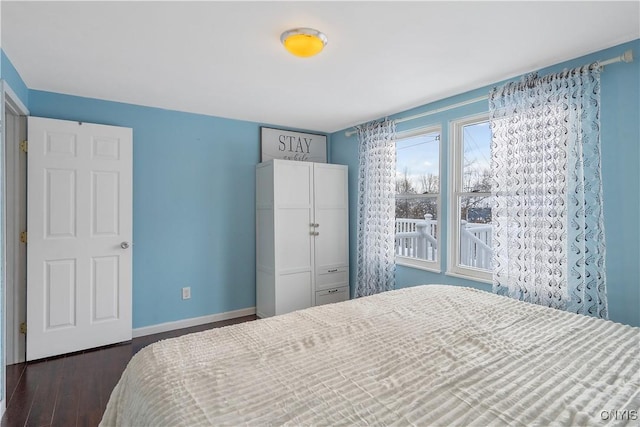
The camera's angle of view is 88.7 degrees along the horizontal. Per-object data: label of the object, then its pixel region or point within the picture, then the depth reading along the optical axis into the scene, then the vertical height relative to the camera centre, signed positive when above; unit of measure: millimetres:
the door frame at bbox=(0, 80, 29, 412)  2668 -234
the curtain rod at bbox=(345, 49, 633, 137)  1980 +999
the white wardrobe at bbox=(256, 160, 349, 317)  3643 -242
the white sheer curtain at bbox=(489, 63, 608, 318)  2123 +149
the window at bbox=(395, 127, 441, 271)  3357 +176
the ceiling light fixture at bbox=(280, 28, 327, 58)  1886 +1013
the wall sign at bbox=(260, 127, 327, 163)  4043 +906
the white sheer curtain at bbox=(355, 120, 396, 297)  3604 +75
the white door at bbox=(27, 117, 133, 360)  2773 -179
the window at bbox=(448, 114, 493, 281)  2920 +146
